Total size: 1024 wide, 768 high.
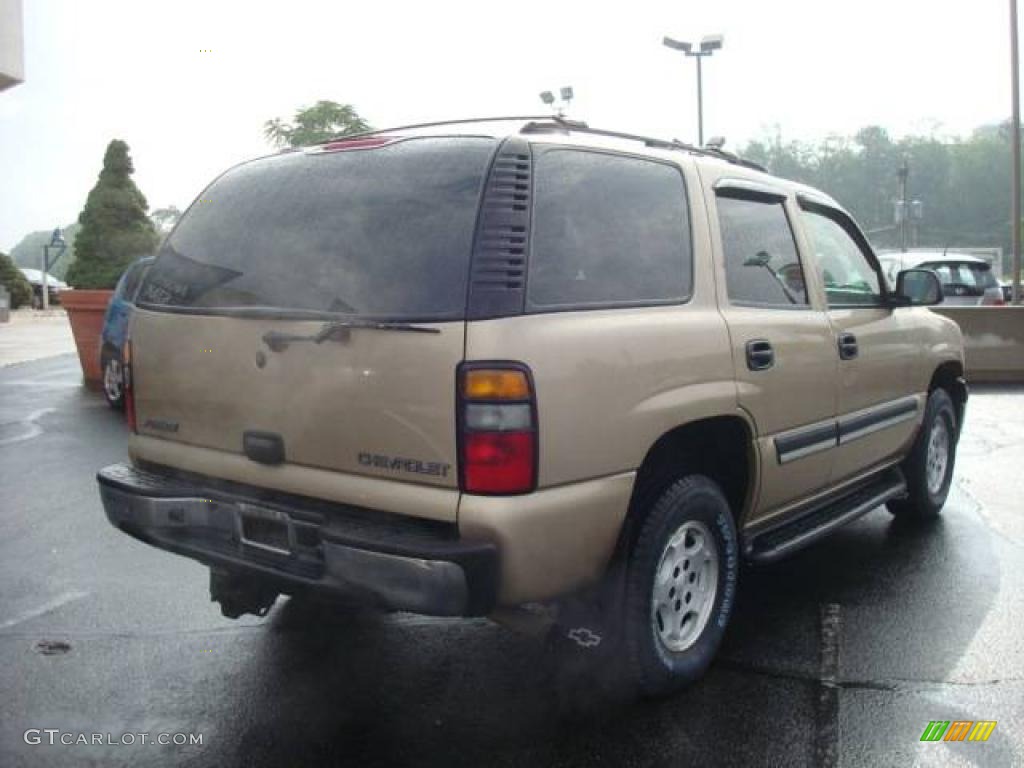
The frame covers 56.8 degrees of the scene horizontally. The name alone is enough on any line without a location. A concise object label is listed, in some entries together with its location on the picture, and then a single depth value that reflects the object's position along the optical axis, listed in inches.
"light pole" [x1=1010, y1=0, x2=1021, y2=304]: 690.8
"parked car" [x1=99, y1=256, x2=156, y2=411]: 382.1
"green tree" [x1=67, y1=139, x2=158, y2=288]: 606.5
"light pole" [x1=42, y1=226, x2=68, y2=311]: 1151.0
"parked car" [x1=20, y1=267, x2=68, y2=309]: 1448.1
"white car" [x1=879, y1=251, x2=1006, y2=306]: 711.7
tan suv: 106.3
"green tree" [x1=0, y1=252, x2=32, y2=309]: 1233.4
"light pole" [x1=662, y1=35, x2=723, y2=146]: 777.9
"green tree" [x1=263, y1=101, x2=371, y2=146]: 724.0
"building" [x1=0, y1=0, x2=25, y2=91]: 622.8
